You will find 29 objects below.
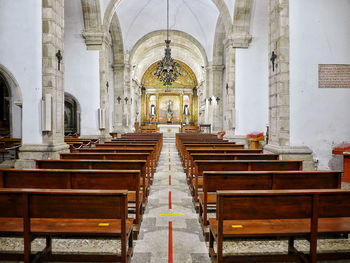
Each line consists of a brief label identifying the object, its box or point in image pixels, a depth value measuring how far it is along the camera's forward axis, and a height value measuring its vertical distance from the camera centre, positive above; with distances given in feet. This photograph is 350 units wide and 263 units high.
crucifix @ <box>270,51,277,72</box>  19.07 +5.40
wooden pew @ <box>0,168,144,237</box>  9.29 -2.07
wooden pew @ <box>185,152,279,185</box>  13.97 -1.80
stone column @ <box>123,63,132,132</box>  50.47 +5.40
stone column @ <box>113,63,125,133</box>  48.60 +5.93
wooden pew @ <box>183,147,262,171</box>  16.38 -1.71
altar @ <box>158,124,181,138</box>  69.55 -0.88
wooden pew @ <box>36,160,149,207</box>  11.78 -1.91
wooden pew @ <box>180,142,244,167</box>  20.45 -1.71
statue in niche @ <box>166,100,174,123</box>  88.38 +4.72
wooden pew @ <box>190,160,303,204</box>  11.46 -1.92
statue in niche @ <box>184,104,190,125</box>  91.18 +4.56
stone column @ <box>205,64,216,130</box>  51.43 +6.13
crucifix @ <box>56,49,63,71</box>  19.30 +5.52
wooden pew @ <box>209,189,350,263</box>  6.02 -2.17
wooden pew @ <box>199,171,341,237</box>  9.14 -2.07
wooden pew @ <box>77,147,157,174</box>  16.97 -1.76
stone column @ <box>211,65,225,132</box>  49.93 +6.36
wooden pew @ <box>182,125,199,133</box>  72.12 -0.89
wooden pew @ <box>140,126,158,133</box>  72.90 -0.81
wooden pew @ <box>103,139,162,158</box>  21.80 -1.62
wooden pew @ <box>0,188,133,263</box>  6.02 -2.18
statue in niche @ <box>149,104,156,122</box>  92.97 +4.99
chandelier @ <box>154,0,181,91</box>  37.74 +9.73
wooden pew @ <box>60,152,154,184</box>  14.69 -1.85
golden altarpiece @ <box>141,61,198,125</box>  90.33 +10.12
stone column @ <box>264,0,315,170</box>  17.95 +2.28
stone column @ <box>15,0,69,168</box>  18.30 +3.33
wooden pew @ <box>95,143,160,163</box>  20.58 -1.72
